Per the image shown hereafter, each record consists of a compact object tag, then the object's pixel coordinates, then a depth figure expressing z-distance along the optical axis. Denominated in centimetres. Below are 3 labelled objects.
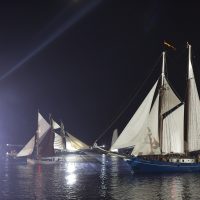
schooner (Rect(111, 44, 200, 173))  8425
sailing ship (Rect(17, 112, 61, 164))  12075
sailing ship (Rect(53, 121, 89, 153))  15650
